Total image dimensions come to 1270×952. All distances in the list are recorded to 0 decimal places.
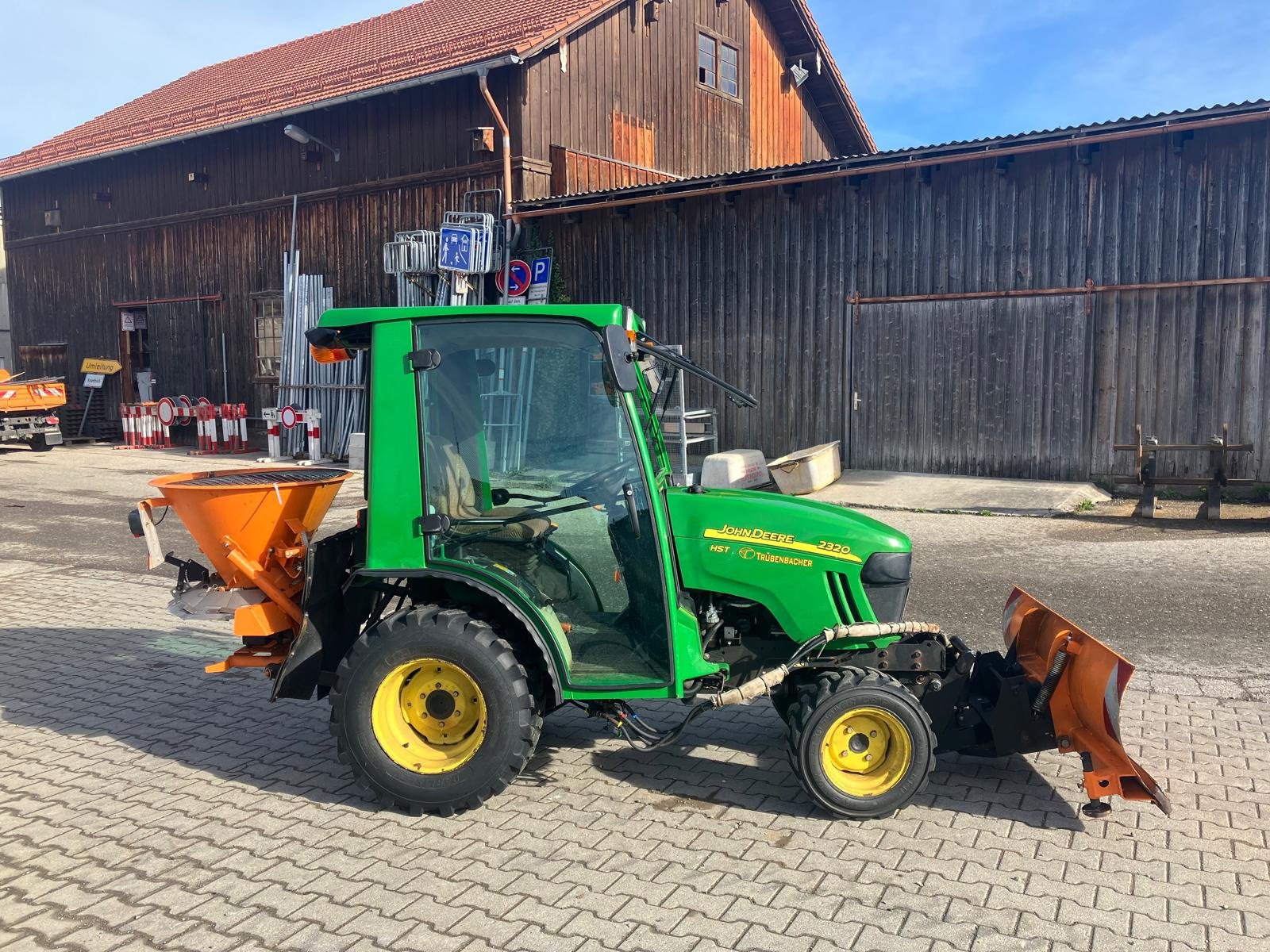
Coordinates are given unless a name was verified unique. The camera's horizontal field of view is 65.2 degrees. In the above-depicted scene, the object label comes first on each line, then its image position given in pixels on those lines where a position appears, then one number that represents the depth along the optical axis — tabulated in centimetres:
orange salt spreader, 441
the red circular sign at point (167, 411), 2059
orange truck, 1994
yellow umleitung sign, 2275
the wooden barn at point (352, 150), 1695
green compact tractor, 396
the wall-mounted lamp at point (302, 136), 1802
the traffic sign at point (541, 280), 1653
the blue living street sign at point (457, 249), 1611
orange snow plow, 371
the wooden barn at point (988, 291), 1180
